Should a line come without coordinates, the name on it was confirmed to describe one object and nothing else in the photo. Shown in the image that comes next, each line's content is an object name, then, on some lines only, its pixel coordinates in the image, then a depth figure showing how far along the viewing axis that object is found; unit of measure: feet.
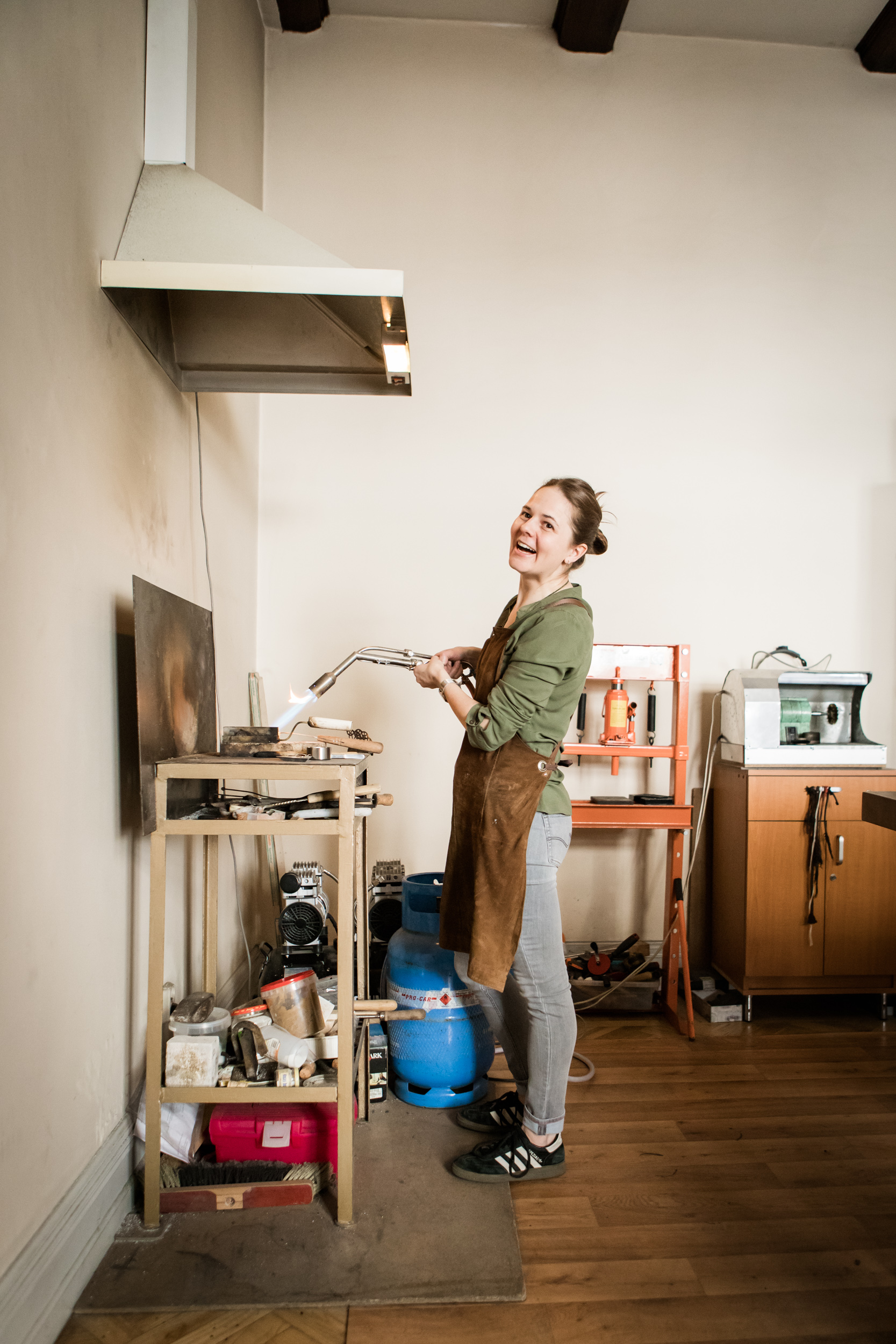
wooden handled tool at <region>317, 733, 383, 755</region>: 6.53
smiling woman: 5.70
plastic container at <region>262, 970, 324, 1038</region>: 6.10
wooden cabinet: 9.53
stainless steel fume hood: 5.39
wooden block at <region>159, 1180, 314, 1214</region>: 5.54
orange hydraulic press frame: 9.43
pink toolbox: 5.83
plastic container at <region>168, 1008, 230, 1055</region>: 5.75
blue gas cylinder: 7.06
